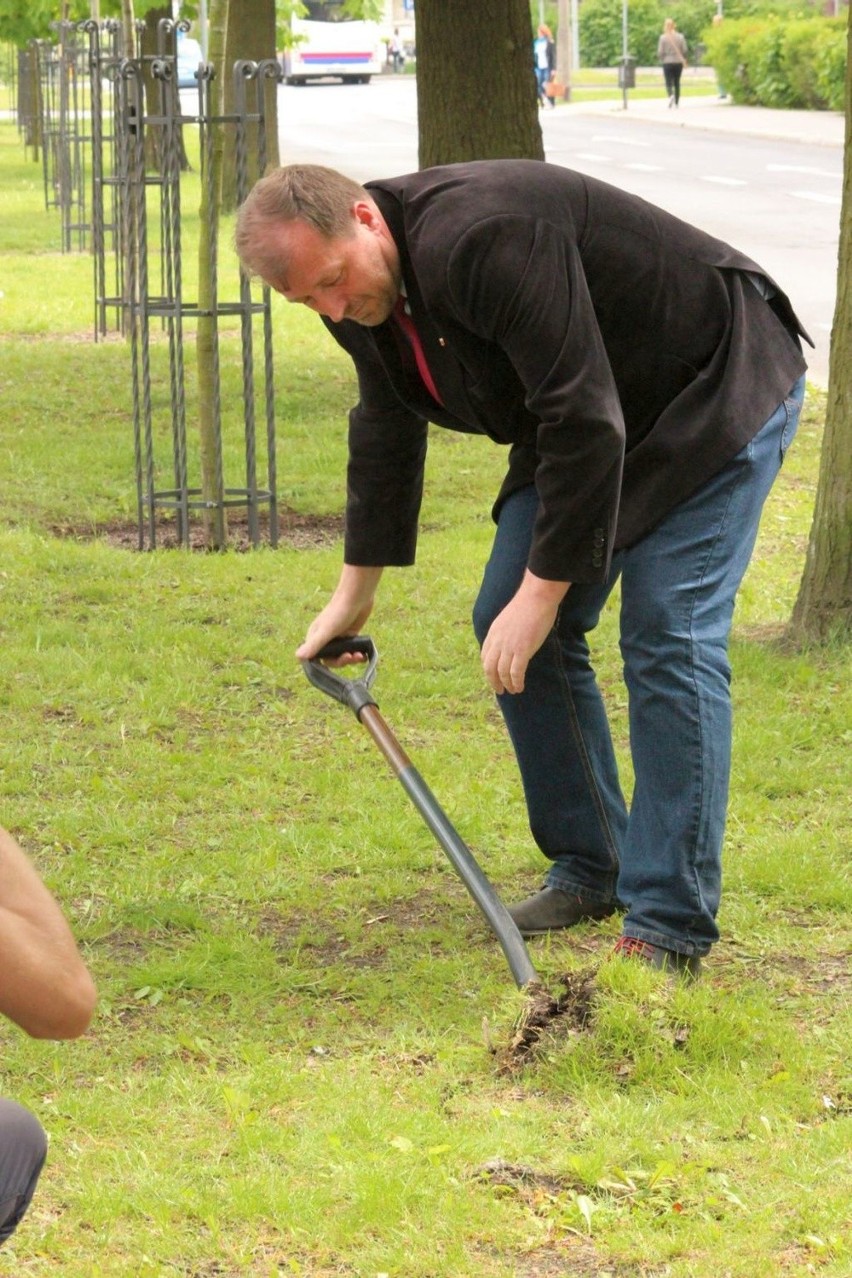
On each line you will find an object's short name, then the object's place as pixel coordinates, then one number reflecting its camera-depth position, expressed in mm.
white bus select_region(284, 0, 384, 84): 95863
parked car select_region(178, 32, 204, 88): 69977
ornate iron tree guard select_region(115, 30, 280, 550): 11843
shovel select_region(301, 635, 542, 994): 6185
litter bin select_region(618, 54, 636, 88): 76607
